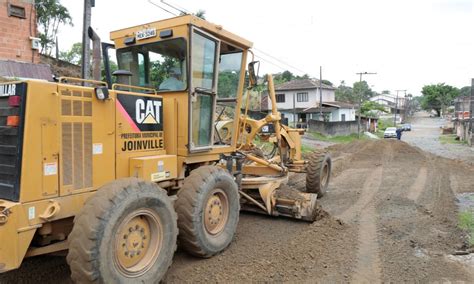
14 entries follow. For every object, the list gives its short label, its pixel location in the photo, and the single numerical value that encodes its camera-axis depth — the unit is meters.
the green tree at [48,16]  27.94
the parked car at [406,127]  60.76
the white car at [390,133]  44.44
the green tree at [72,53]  39.27
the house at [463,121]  30.65
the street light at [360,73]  48.75
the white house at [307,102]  48.15
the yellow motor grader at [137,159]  3.41
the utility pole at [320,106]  44.12
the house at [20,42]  12.05
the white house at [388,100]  112.07
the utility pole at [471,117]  27.65
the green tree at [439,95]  94.62
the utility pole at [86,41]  8.47
